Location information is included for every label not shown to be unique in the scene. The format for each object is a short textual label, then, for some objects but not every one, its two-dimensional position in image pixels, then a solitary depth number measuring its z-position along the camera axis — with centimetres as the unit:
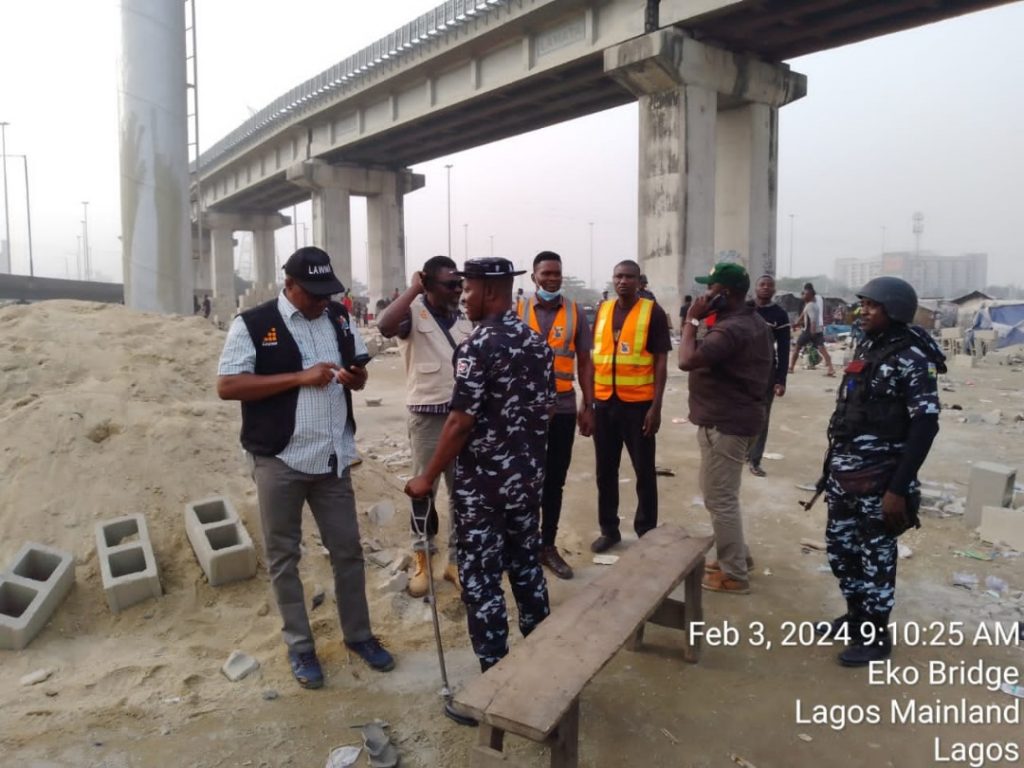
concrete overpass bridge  1617
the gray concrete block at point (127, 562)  364
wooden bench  222
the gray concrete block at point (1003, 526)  486
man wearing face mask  449
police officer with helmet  314
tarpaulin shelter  1886
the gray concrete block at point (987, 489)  520
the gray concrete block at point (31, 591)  337
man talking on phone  401
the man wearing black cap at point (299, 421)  306
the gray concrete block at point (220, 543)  387
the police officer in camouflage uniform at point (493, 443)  278
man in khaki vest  400
